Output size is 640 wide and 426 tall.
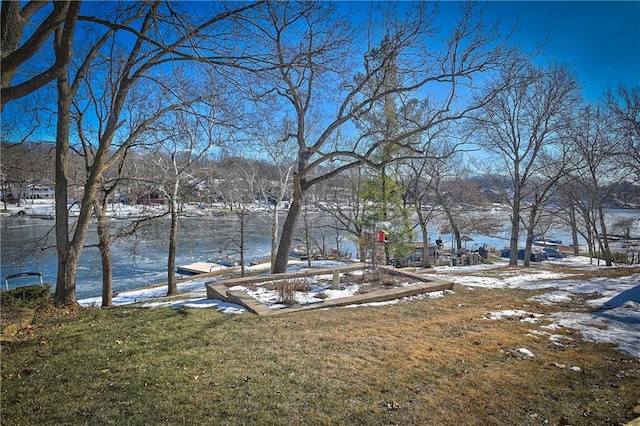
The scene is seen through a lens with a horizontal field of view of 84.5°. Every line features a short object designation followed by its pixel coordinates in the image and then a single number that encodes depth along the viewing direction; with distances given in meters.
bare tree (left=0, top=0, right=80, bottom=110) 2.98
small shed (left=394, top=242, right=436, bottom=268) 21.20
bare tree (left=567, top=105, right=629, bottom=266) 15.39
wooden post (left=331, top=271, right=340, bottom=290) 7.39
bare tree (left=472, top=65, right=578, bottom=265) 15.38
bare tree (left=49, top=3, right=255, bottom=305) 5.82
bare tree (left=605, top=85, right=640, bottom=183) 13.38
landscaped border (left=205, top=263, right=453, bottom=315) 5.82
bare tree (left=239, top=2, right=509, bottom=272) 7.80
